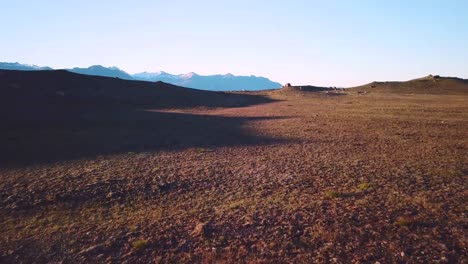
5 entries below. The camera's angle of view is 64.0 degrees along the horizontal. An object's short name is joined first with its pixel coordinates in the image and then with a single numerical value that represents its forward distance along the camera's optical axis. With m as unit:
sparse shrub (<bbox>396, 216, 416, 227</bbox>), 10.31
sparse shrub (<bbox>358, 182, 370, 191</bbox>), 13.82
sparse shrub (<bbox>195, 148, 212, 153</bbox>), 22.44
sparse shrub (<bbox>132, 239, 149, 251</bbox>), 9.68
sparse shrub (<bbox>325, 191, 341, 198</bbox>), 12.98
